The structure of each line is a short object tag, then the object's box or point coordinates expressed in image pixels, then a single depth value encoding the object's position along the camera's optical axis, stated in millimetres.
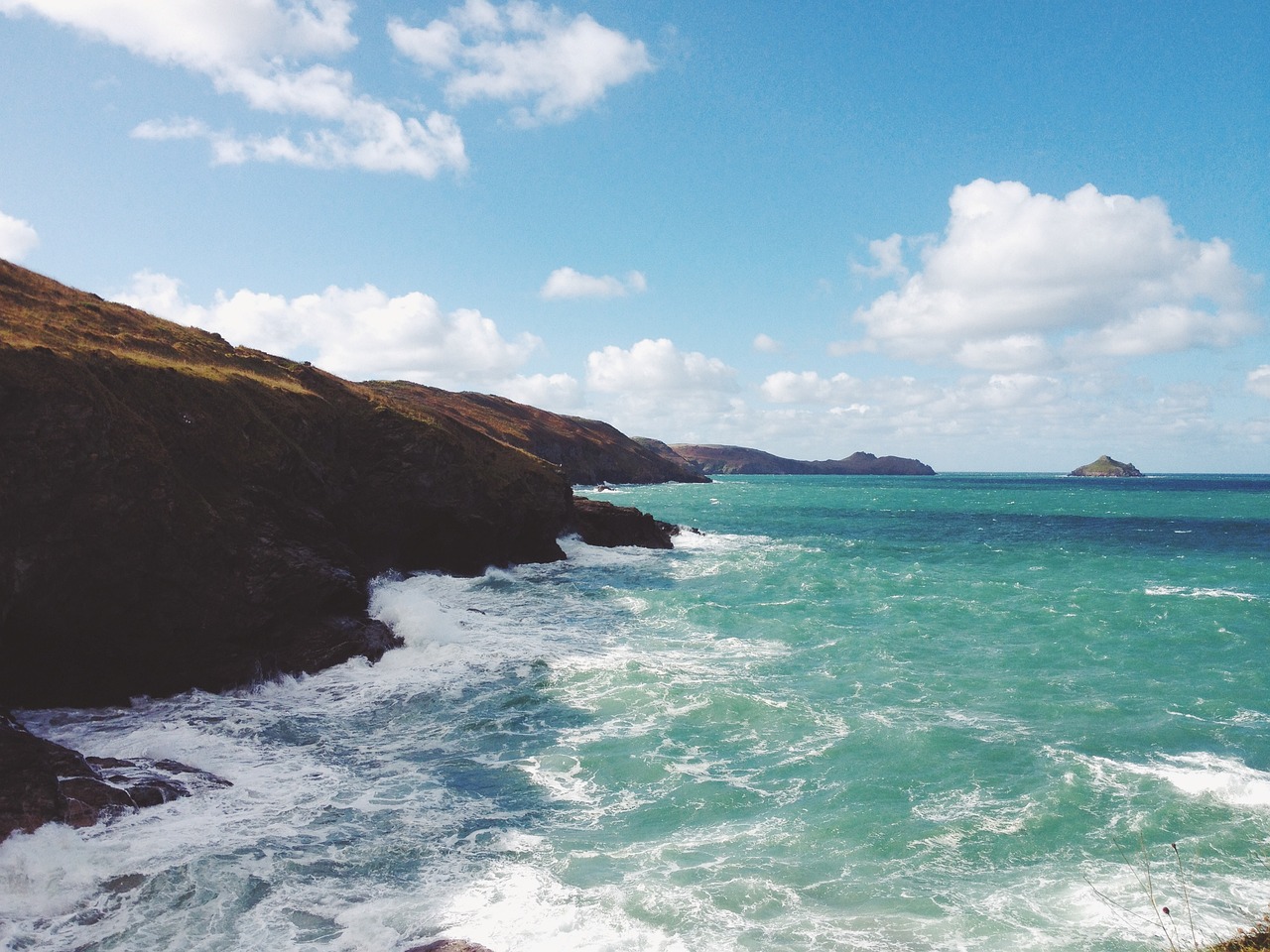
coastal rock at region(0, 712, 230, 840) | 13766
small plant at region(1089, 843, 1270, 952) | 8453
